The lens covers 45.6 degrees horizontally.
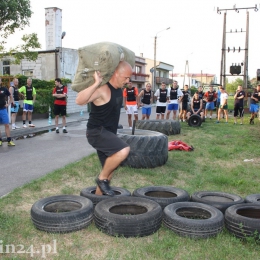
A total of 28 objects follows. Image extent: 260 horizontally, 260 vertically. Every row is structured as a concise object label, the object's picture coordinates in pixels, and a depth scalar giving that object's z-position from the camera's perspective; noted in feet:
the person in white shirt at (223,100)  53.93
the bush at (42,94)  59.16
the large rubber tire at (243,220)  10.78
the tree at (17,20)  54.65
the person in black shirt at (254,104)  50.61
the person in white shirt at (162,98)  45.03
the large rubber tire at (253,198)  13.53
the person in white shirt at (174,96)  46.73
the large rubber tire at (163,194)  13.35
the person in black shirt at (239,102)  50.75
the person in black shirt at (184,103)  52.39
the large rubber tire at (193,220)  10.95
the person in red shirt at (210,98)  57.93
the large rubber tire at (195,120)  46.16
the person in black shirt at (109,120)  12.56
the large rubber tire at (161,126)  35.53
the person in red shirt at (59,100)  39.93
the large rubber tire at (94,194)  13.47
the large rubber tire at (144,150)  20.63
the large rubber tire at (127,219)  10.94
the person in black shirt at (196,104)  49.62
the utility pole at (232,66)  80.48
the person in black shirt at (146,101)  44.11
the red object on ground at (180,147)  27.55
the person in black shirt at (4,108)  30.09
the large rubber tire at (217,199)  13.10
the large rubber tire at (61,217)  11.34
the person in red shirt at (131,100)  41.19
